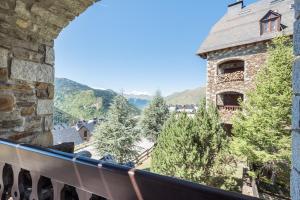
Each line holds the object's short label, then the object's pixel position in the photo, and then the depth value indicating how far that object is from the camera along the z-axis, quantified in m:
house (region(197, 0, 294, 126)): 6.23
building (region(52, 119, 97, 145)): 16.02
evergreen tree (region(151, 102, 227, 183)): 4.54
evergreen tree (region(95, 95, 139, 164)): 8.36
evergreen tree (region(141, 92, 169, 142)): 11.33
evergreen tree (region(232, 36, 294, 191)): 4.22
